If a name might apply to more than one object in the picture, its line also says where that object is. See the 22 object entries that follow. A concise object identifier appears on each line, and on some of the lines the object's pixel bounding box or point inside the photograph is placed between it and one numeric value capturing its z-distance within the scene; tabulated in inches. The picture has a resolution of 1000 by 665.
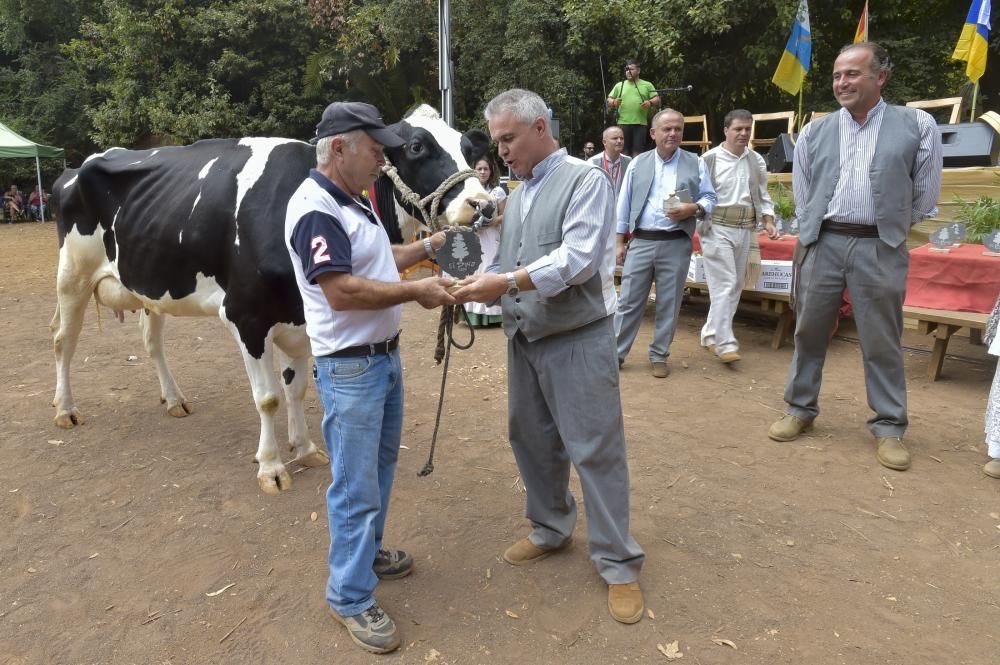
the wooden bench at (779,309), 241.1
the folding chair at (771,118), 410.0
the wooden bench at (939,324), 194.2
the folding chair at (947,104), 337.4
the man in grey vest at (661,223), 203.6
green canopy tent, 714.2
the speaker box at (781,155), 342.6
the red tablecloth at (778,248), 239.8
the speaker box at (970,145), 266.7
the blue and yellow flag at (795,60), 347.6
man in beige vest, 215.3
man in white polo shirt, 85.7
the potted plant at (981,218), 229.5
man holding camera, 416.8
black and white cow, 127.2
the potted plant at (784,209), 259.2
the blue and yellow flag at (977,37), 309.6
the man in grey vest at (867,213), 140.5
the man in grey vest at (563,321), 92.2
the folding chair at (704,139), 495.3
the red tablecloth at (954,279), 193.2
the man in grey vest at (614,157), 290.4
